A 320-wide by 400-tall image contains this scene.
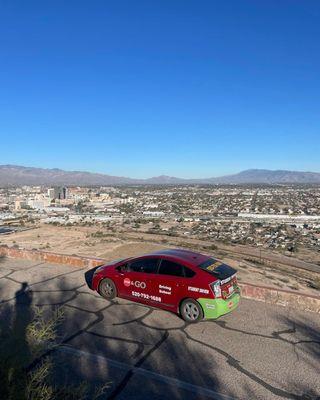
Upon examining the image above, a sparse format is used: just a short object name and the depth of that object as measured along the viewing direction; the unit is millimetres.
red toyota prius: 7215
